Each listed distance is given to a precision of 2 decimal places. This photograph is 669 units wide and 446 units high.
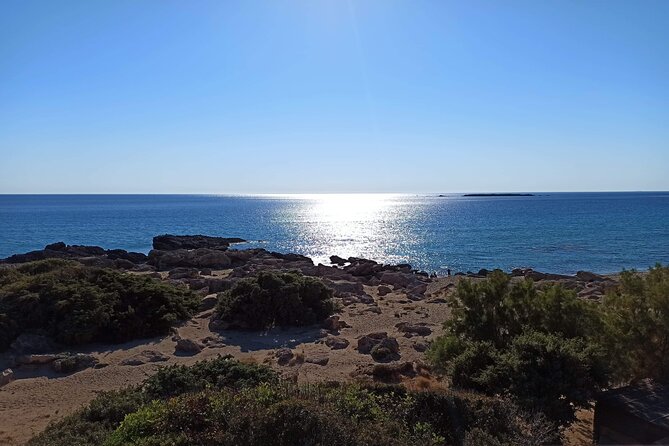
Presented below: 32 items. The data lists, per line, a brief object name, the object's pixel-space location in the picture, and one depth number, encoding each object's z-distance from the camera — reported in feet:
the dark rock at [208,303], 65.51
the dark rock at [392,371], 38.42
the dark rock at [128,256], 141.21
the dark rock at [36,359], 43.11
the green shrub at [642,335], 28.81
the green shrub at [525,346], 25.49
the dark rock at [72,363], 42.37
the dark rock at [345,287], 78.96
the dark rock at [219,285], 75.61
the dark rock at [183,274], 91.76
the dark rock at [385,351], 45.07
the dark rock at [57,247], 154.96
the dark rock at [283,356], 44.11
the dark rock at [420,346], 47.66
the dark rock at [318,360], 43.78
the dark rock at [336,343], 48.83
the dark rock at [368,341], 47.42
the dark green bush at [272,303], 57.47
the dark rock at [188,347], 47.80
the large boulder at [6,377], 39.65
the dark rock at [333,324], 56.22
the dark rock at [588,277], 96.75
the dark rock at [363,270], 113.39
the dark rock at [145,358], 44.16
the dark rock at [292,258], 137.59
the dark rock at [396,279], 93.20
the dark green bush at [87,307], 49.80
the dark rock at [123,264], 112.57
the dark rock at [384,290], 82.23
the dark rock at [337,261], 153.48
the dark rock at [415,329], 53.72
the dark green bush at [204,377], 28.60
